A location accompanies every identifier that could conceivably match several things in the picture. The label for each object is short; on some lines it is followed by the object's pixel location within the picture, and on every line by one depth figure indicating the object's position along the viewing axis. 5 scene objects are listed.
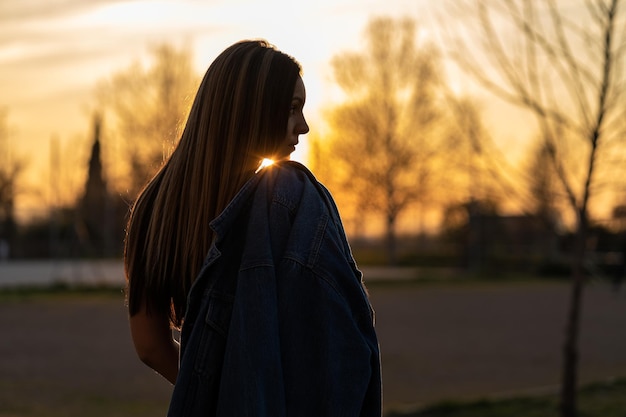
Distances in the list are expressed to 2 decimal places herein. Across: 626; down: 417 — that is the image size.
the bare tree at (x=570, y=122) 6.91
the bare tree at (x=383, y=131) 38.47
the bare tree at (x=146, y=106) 38.12
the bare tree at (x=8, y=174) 42.44
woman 1.91
